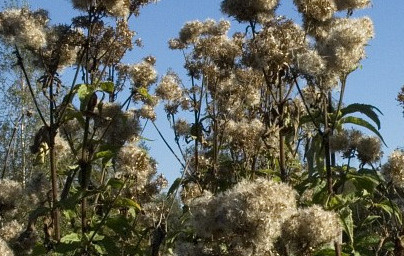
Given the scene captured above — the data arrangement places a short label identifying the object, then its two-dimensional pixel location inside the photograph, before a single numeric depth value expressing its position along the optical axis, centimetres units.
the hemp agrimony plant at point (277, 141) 392
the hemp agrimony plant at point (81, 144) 610
